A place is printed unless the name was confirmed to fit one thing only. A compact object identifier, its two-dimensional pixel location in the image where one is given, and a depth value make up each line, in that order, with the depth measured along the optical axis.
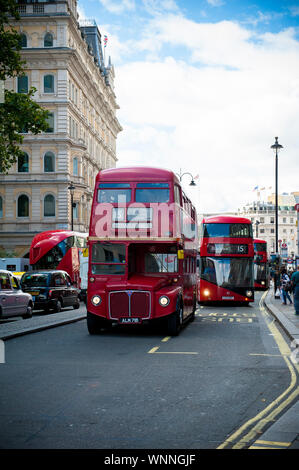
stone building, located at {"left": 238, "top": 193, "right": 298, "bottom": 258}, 168.00
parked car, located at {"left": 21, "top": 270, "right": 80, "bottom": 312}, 25.28
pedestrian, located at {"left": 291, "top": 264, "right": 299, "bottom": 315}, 20.83
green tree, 20.97
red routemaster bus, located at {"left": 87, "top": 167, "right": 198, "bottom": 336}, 14.84
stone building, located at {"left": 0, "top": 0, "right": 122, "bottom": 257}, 56.62
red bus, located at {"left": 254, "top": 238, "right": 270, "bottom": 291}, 48.34
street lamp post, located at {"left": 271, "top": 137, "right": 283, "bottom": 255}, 34.53
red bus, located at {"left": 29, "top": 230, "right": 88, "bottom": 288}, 36.06
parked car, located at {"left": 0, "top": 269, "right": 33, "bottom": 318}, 19.77
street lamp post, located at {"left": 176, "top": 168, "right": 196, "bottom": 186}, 33.09
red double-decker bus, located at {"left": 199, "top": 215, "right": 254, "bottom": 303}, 27.47
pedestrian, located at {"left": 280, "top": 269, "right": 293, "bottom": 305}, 28.59
